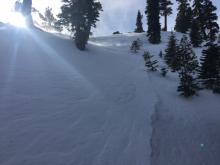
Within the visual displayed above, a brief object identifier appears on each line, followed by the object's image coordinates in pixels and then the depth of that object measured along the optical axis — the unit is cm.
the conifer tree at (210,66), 1051
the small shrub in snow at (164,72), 1177
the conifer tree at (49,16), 3780
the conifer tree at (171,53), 1228
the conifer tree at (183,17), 3088
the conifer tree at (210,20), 2554
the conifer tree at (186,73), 939
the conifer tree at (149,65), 1242
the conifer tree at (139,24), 3905
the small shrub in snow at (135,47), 1773
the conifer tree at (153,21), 2352
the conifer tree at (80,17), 1304
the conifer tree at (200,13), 2591
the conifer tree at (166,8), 3204
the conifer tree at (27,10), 1454
